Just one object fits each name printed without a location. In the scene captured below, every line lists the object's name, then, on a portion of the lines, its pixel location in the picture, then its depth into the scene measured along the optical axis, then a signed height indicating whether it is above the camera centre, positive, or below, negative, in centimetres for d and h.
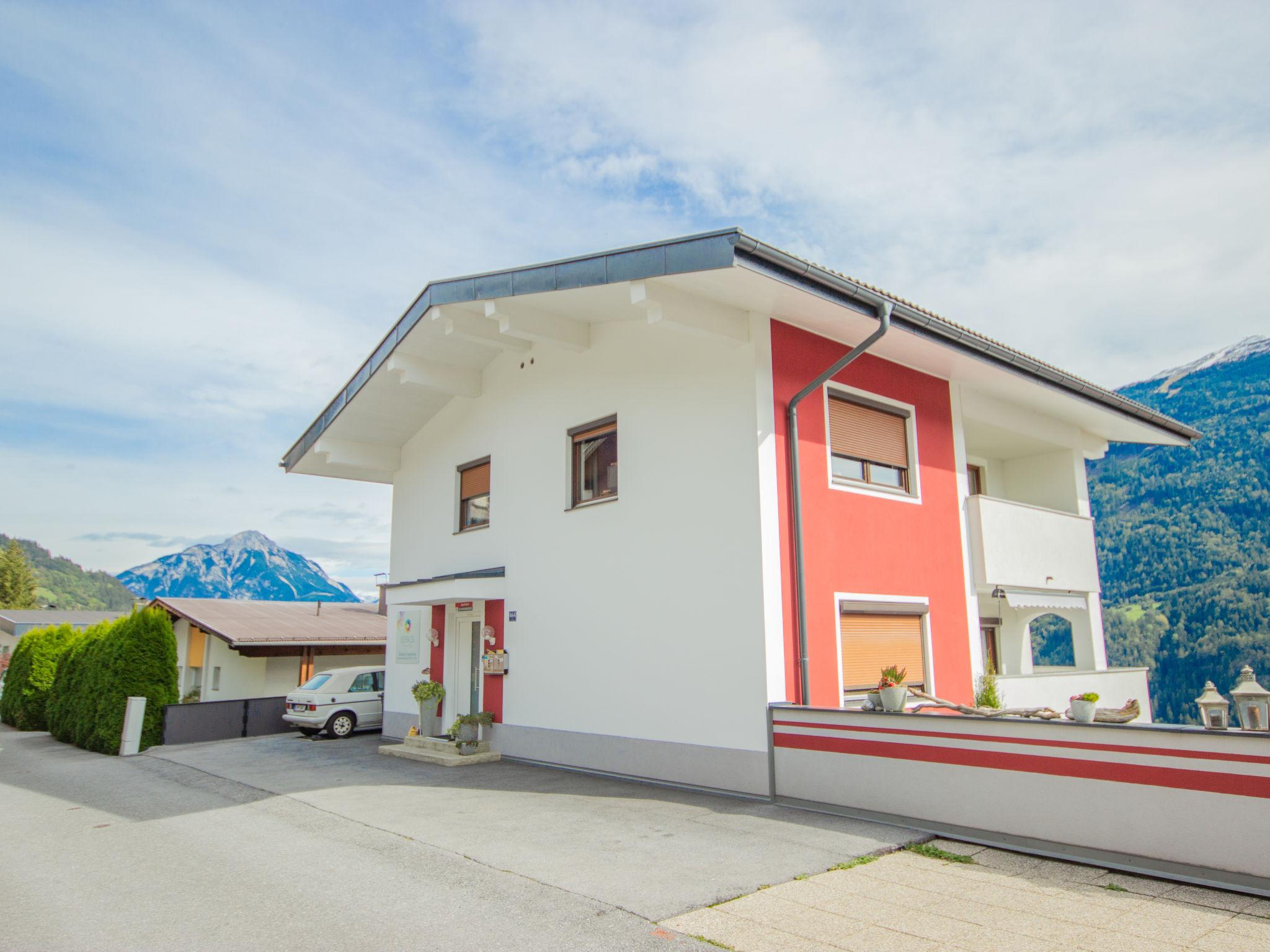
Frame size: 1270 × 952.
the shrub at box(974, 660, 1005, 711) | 1082 -78
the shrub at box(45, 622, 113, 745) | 1661 -108
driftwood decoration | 641 -69
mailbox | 1220 -36
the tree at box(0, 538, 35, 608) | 6925 +531
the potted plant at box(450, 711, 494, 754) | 1202 -136
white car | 1603 -127
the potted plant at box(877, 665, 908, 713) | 773 -53
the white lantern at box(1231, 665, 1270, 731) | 598 -52
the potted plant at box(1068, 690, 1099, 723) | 644 -58
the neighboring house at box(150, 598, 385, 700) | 2311 -20
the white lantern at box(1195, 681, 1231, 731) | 595 -57
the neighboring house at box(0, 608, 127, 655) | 5341 +145
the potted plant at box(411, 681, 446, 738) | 1331 -98
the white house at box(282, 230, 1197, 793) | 895 +181
